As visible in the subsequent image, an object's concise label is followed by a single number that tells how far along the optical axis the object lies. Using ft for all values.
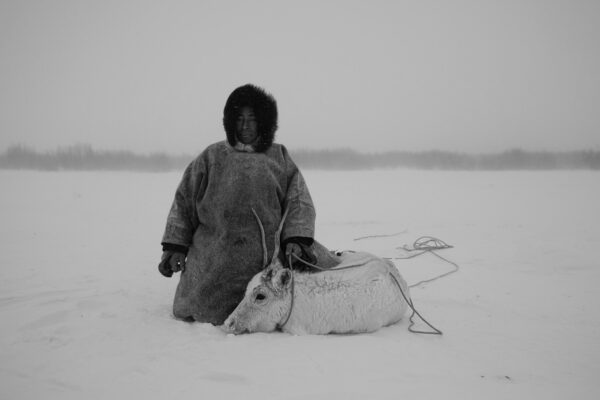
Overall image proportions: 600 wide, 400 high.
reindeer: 9.73
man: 10.71
